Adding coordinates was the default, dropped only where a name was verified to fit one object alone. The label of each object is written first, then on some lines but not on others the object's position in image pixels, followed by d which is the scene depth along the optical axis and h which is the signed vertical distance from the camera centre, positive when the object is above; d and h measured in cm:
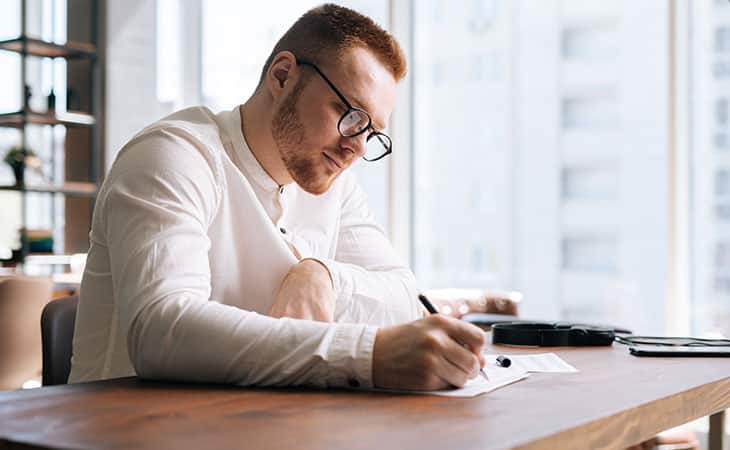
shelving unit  521 +53
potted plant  520 +32
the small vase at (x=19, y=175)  522 +23
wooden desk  86 -22
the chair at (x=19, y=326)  371 -46
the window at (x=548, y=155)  465 +36
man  116 -6
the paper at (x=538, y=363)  139 -23
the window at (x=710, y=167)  438 +26
